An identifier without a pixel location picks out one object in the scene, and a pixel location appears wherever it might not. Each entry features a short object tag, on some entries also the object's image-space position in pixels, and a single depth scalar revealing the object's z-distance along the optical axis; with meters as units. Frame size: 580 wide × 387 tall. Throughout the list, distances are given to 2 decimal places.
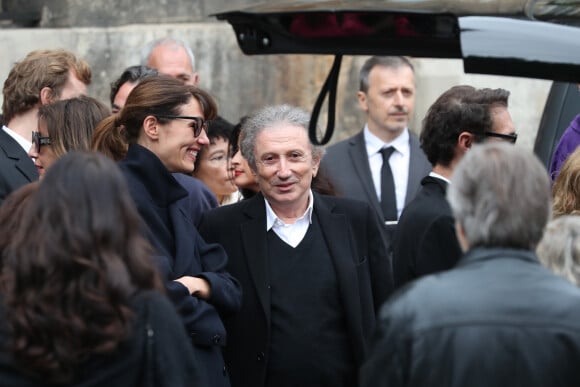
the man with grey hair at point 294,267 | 9.23
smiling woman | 8.76
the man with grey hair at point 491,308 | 6.01
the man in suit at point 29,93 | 10.64
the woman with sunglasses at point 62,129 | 9.91
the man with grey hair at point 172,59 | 13.89
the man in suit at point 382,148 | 13.34
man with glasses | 8.50
